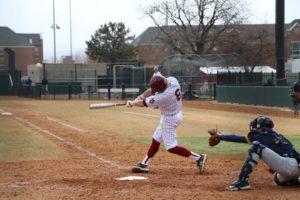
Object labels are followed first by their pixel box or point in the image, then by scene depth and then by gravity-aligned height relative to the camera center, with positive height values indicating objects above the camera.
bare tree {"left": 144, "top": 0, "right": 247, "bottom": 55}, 52.88 +4.88
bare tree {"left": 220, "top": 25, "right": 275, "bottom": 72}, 51.28 +3.06
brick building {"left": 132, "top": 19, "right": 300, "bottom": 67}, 54.99 +4.37
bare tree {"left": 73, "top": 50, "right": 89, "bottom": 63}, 127.29 +4.54
